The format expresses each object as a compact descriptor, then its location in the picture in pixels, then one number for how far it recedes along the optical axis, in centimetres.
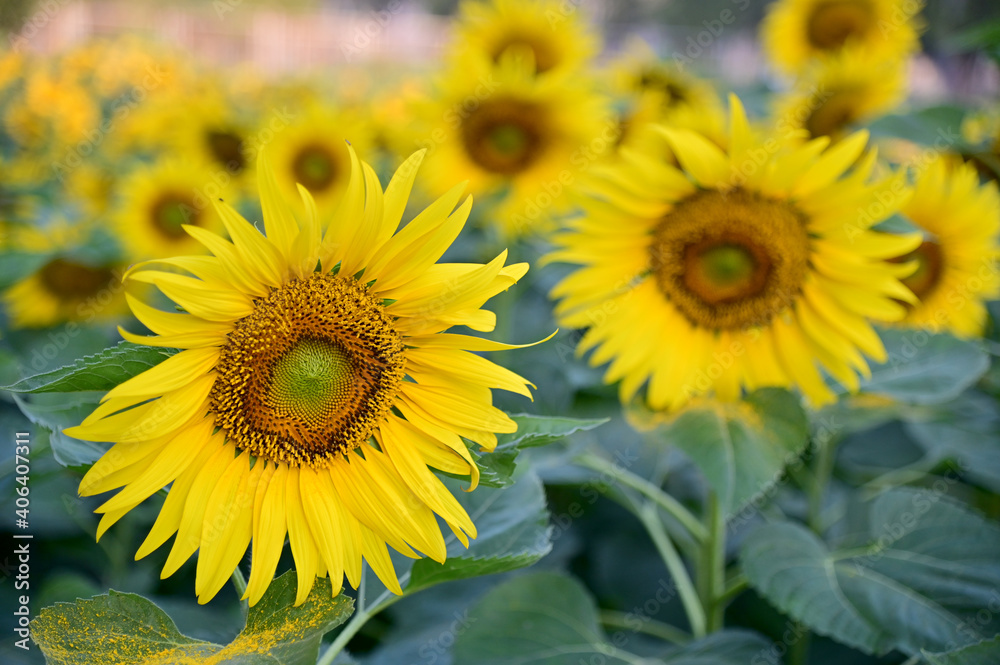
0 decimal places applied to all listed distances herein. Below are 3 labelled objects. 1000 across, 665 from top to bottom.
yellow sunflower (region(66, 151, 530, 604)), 67
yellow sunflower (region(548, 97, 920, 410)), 81
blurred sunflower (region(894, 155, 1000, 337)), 91
